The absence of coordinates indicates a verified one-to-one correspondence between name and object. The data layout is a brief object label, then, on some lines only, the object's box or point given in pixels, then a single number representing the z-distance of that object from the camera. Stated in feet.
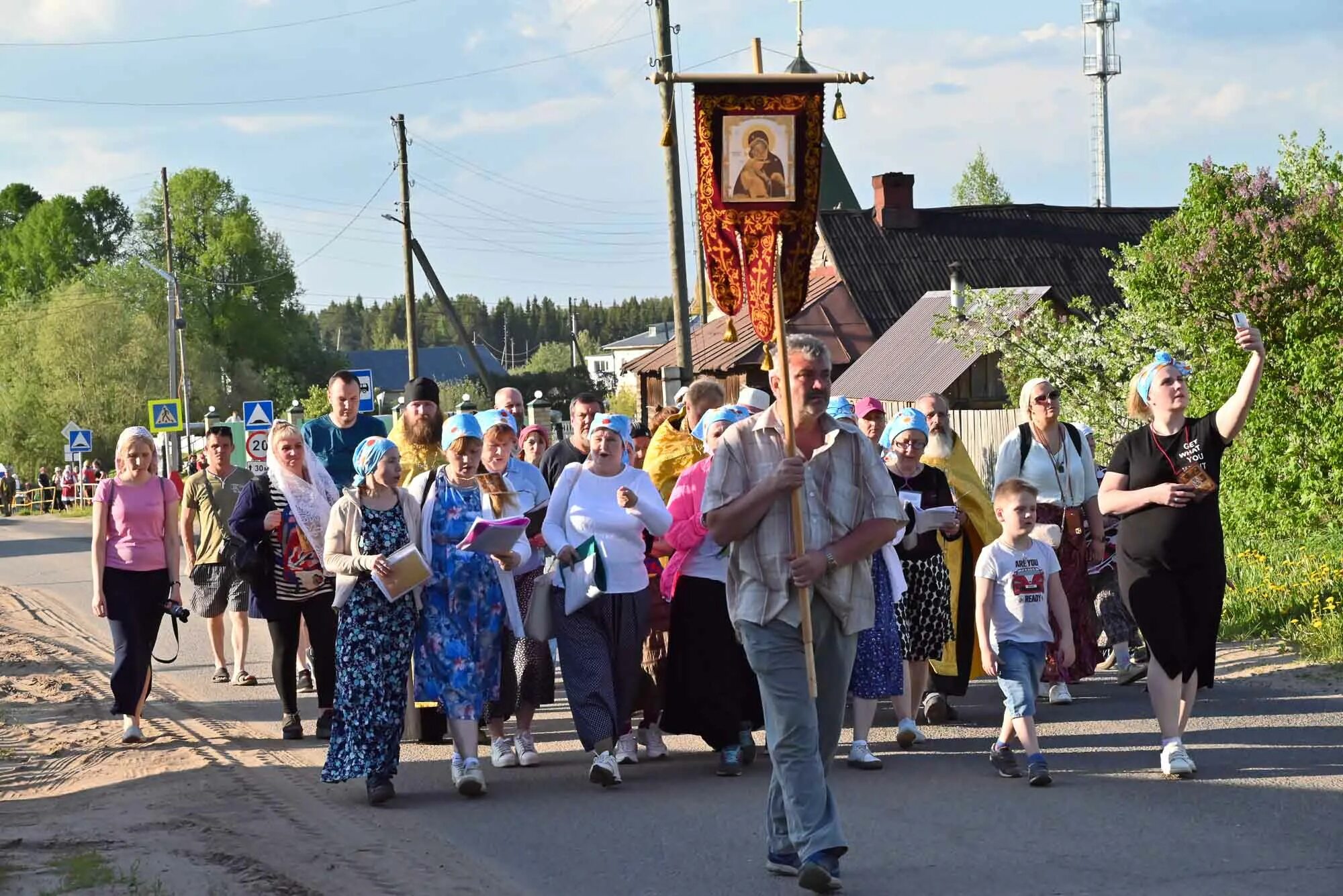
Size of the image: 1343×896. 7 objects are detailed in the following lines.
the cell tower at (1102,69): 212.43
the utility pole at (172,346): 159.34
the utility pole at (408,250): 117.80
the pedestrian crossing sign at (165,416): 126.11
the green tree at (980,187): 272.51
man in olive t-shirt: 42.37
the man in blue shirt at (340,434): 36.22
